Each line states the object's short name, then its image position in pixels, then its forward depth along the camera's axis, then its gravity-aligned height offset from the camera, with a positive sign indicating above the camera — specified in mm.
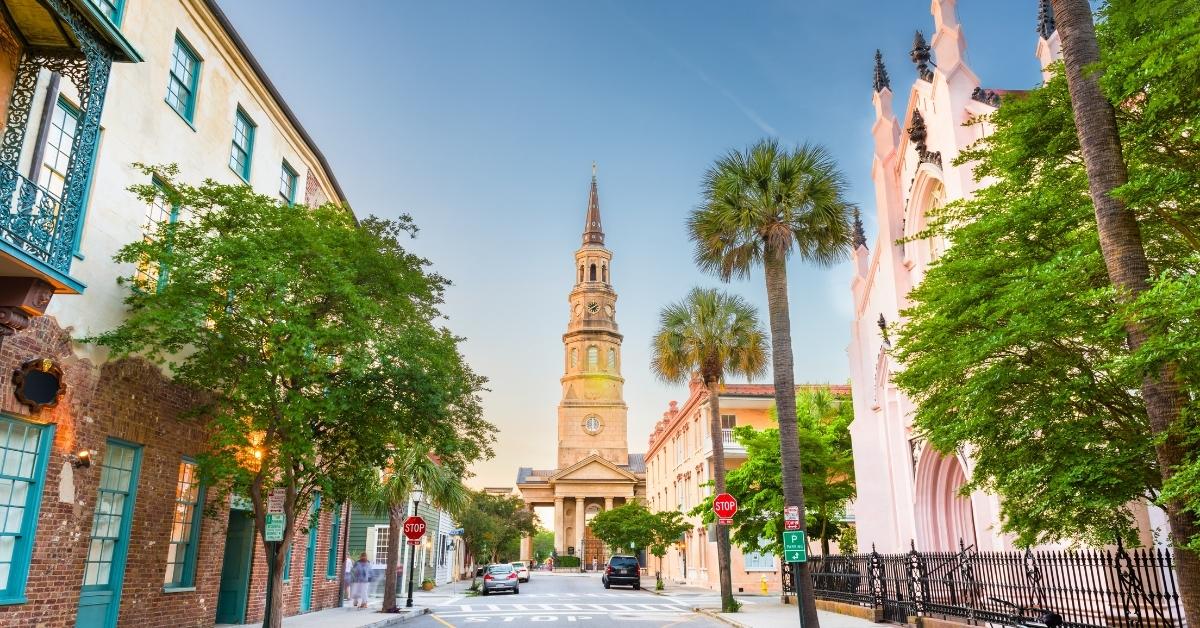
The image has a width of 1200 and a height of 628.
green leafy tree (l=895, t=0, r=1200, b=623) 7852 +2629
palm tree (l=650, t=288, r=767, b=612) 26953 +6511
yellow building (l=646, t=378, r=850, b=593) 41375 +4325
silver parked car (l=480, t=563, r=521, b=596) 37844 -1926
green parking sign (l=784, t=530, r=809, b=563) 15695 -203
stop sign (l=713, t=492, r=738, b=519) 21594 +837
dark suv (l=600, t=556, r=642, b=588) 43438 -1832
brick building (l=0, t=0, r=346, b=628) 9422 +2822
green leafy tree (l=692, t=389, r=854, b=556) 28453 +1783
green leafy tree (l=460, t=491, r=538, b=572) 58094 +1143
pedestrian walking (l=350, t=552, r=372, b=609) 26788 -1423
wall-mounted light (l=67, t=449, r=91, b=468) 12070 +1190
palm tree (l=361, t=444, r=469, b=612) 25094 +1619
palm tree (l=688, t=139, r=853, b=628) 18875 +7746
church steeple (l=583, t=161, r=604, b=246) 109000 +42222
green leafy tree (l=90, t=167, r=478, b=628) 12844 +3355
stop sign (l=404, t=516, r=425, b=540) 25156 +323
